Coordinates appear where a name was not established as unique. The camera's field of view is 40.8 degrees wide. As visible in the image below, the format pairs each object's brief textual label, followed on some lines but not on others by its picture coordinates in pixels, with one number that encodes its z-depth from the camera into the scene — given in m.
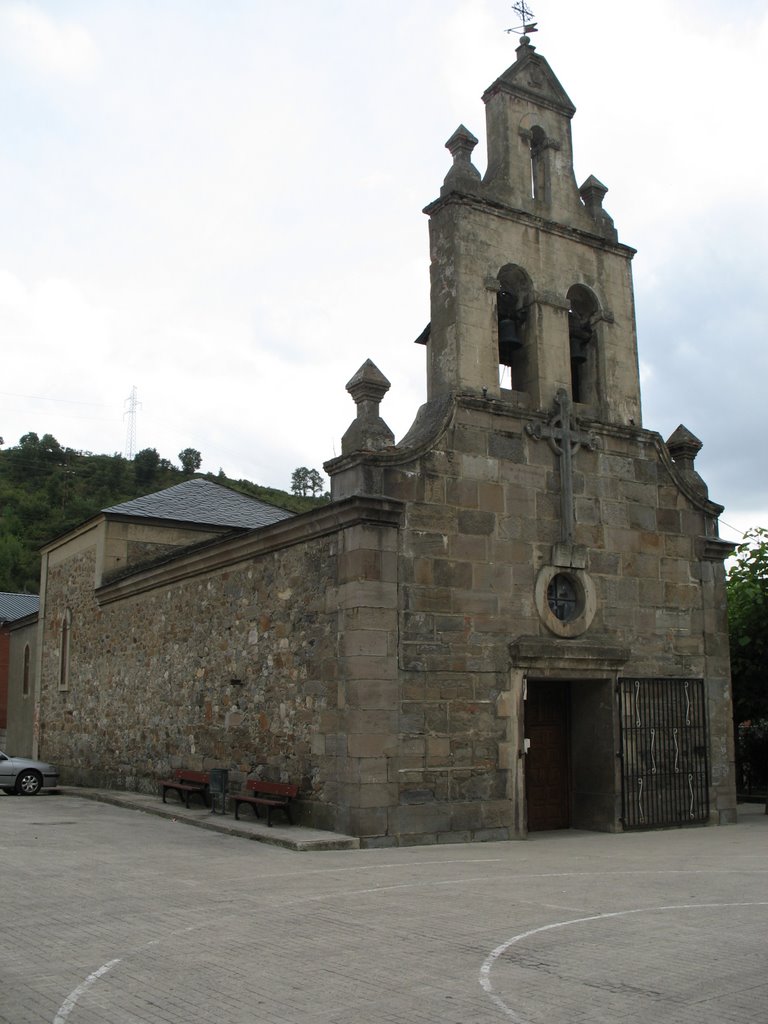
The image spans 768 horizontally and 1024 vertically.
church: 12.95
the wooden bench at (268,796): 13.49
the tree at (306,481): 103.06
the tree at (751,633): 18.17
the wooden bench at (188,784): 16.23
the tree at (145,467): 87.31
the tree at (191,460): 105.56
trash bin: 14.81
